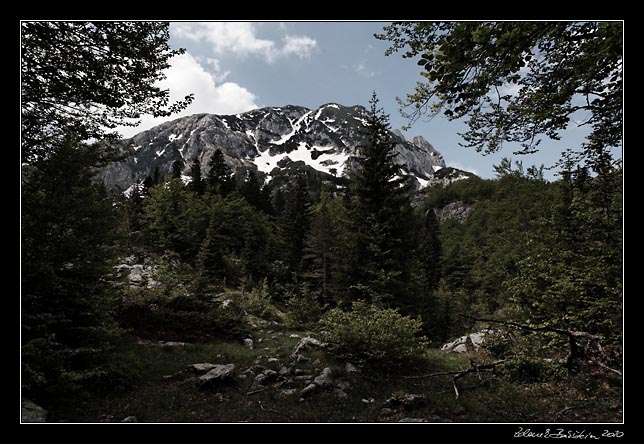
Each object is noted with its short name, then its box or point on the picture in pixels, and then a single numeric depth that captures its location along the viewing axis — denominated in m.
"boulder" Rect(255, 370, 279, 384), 8.23
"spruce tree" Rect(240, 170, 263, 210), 58.30
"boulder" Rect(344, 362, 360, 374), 8.75
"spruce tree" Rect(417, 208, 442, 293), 54.22
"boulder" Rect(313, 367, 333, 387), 7.69
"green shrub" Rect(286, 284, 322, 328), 20.05
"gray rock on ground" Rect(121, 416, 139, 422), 5.84
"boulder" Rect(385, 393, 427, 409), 6.48
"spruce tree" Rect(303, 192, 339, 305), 25.58
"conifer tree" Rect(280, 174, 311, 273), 34.87
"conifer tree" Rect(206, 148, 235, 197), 51.74
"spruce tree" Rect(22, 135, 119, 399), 6.23
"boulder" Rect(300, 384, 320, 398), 7.26
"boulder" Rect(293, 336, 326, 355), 11.19
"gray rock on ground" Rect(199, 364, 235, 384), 7.95
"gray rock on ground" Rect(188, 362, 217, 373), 9.05
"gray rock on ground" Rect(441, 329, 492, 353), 13.53
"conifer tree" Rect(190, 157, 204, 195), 48.00
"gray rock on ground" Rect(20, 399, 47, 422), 5.17
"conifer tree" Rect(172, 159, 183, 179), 52.22
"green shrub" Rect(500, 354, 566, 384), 7.44
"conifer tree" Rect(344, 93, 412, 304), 14.97
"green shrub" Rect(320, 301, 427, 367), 9.00
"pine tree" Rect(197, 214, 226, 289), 31.02
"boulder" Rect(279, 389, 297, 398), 7.37
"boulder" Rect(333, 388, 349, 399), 7.27
